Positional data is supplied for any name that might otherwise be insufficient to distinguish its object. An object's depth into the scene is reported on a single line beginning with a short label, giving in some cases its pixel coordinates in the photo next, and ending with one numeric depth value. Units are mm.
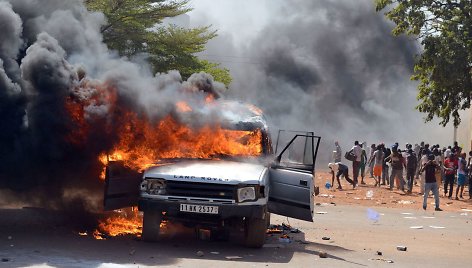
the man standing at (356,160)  27862
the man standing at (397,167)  26594
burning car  10719
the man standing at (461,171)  24828
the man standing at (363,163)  29981
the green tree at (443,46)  26578
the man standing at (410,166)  26109
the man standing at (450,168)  24984
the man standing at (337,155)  29266
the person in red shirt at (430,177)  20297
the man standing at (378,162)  28547
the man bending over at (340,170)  27188
